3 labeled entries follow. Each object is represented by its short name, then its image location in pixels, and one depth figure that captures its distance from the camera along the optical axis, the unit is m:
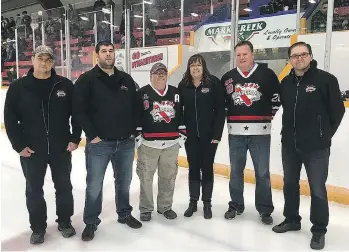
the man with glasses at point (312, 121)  2.33
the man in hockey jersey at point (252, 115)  2.71
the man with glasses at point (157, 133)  2.73
